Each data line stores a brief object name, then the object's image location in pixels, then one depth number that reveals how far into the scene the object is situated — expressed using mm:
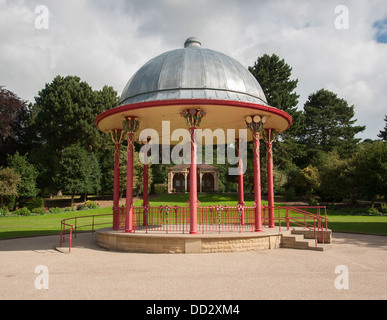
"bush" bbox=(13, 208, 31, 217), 34284
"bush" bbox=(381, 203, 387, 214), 32912
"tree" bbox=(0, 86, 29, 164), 38594
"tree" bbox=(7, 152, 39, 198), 39631
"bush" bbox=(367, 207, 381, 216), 32250
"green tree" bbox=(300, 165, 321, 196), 44878
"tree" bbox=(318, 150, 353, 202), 38169
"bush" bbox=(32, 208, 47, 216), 35766
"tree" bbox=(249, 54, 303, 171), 48750
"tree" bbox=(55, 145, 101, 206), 43812
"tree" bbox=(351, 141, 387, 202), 33594
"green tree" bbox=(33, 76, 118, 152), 47500
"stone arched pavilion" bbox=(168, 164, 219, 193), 57906
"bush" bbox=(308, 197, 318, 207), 41225
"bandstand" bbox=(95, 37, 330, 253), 11406
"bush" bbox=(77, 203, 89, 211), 39844
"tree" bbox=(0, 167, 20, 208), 35250
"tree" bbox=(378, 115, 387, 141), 70512
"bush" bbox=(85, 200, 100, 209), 41125
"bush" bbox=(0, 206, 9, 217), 33516
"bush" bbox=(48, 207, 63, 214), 37031
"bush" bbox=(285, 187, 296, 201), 47094
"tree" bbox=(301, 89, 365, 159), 62469
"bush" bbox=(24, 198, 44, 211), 38062
